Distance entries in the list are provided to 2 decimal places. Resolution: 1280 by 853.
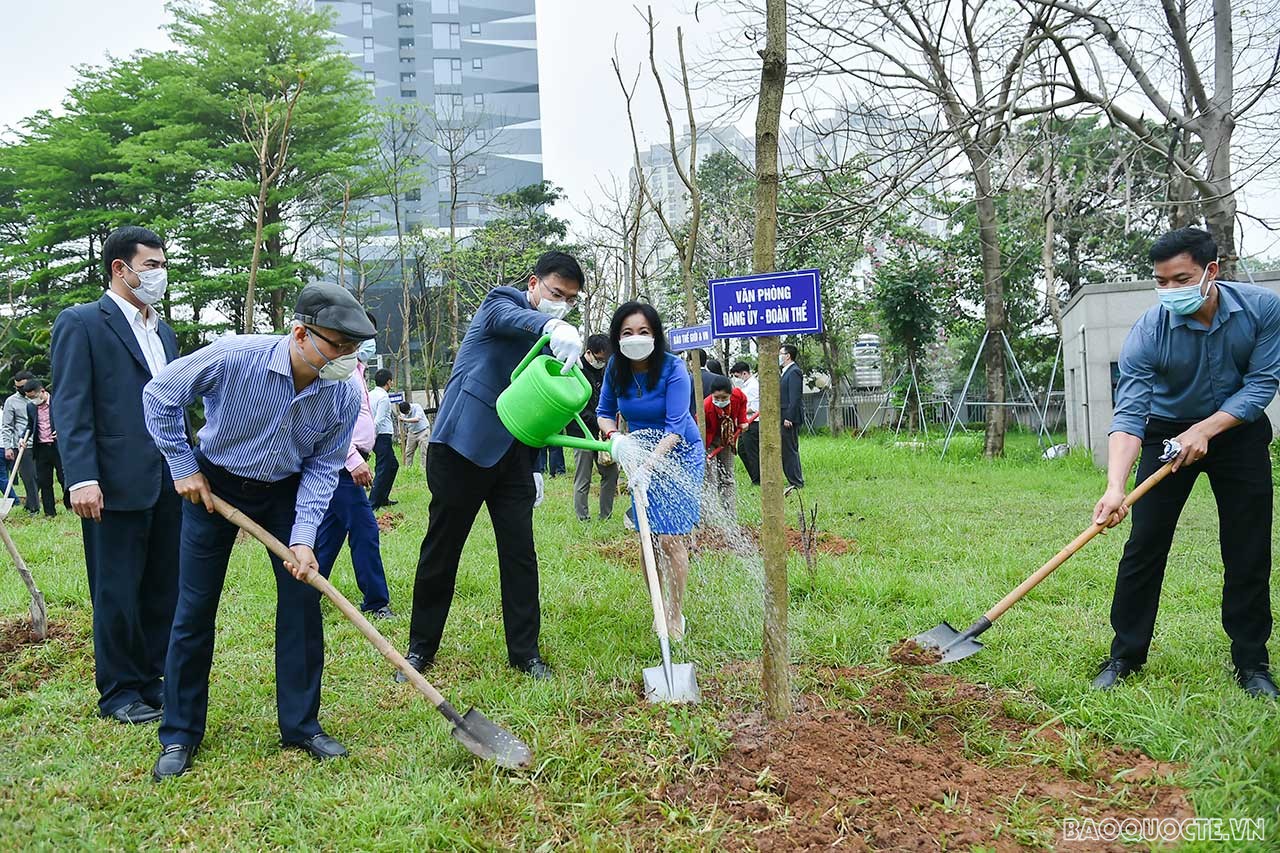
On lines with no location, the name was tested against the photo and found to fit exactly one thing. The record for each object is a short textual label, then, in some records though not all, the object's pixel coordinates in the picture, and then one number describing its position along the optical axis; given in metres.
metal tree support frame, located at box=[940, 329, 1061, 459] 12.61
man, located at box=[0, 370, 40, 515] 9.95
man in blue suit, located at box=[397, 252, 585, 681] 3.55
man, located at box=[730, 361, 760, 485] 9.28
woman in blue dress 3.80
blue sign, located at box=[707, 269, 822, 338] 2.75
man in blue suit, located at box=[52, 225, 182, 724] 3.28
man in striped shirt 2.76
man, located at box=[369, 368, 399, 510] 8.41
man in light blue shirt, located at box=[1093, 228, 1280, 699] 3.24
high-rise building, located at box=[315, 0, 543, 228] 42.25
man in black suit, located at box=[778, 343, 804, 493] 9.43
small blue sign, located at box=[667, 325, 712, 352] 5.77
